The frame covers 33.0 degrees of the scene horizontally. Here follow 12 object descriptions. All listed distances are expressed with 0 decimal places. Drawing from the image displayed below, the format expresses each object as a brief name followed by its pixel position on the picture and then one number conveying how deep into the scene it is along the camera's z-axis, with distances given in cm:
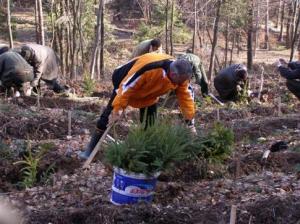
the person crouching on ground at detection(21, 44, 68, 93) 1082
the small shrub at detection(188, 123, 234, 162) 464
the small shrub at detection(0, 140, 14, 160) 584
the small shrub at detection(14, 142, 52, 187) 509
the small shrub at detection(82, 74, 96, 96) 1145
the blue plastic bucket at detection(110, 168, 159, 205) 413
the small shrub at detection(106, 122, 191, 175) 405
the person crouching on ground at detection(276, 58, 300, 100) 868
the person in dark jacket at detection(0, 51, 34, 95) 1008
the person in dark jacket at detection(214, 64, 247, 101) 1097
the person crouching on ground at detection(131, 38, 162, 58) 741
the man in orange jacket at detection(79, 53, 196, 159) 448
